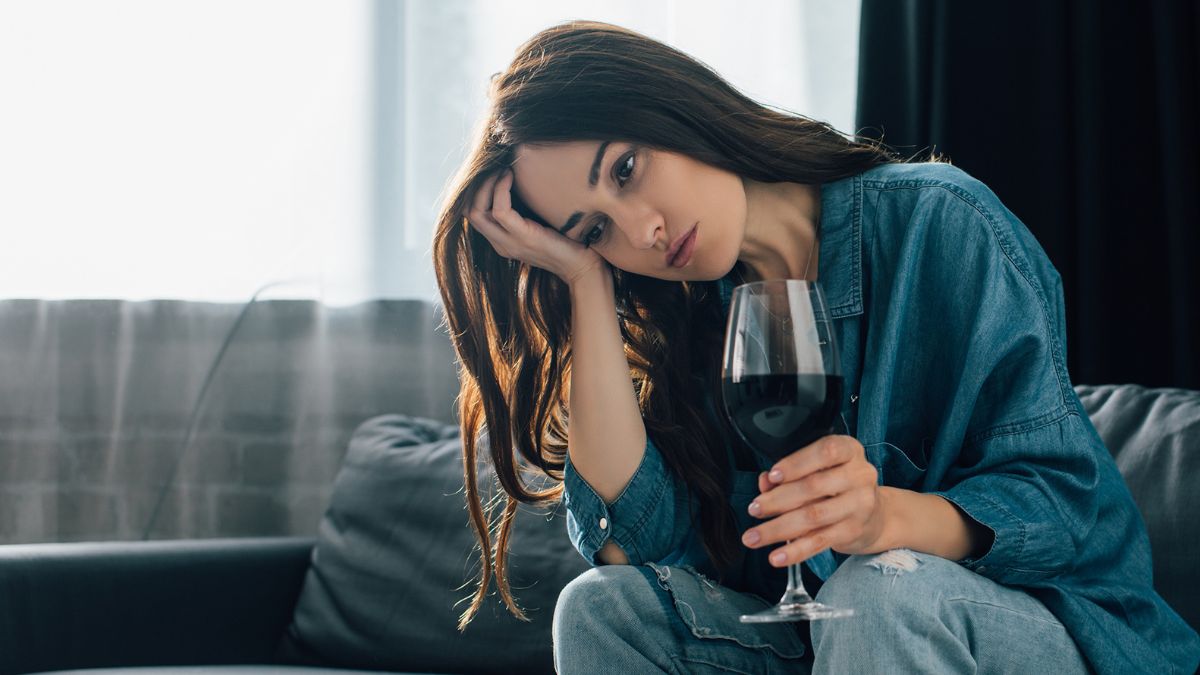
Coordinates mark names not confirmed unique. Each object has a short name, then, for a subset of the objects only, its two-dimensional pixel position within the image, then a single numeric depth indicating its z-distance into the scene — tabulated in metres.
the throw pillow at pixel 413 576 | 1.72
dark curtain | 1.90
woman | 0.94
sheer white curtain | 2.36
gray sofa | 1.75
